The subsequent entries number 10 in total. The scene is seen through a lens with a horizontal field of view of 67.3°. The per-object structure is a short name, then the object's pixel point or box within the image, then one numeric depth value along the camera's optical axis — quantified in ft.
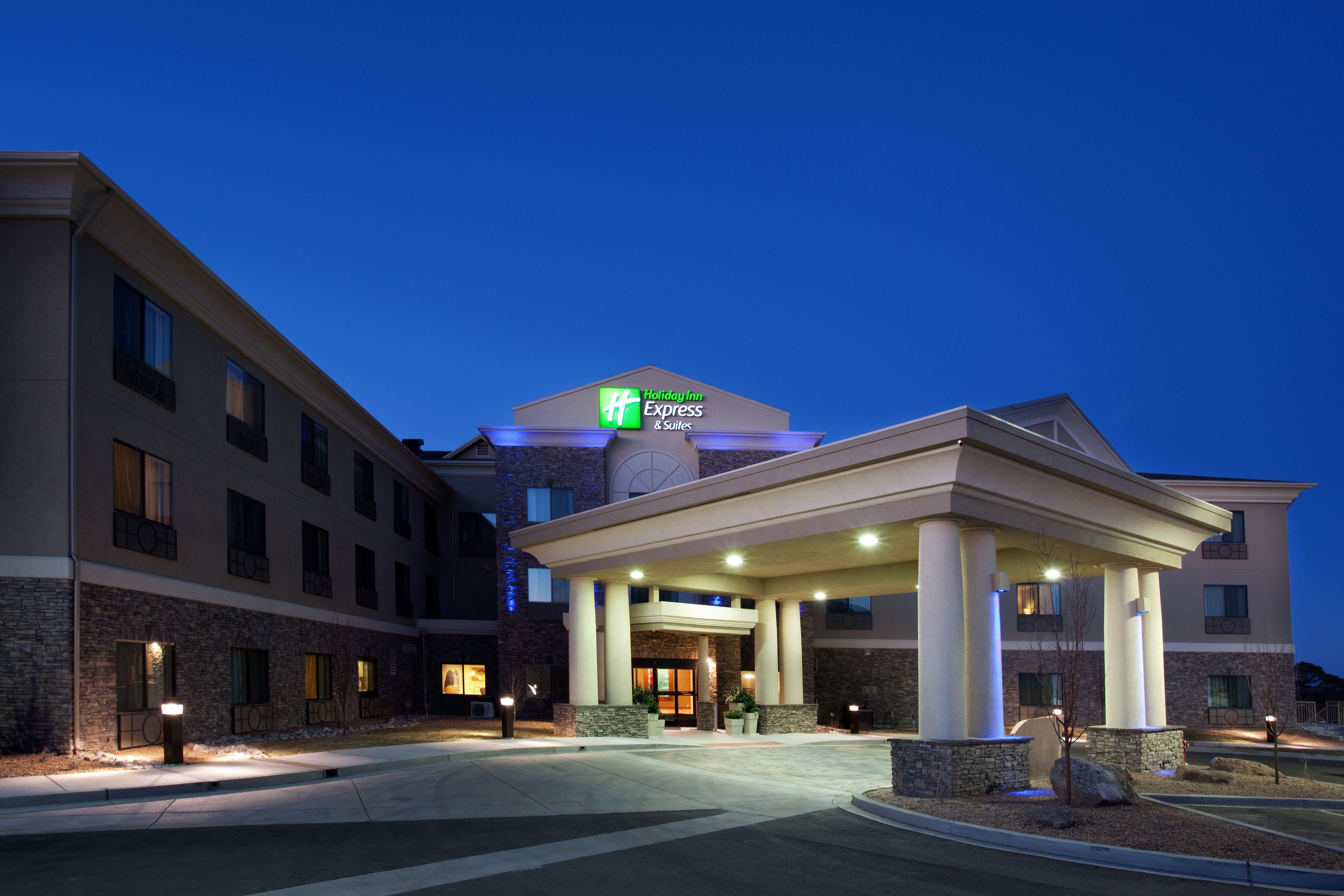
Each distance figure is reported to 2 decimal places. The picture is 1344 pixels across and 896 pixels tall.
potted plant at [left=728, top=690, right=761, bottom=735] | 100.53
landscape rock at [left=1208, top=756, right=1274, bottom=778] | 61.52
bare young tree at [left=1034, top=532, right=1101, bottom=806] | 45.73
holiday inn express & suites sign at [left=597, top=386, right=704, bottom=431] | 123.75
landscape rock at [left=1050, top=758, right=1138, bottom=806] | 44.37
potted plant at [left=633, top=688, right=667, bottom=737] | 94.58
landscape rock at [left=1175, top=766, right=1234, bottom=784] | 57.00
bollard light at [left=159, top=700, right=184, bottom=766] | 60.59
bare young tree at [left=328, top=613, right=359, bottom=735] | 93.25
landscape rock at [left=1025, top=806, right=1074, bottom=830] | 40.06
